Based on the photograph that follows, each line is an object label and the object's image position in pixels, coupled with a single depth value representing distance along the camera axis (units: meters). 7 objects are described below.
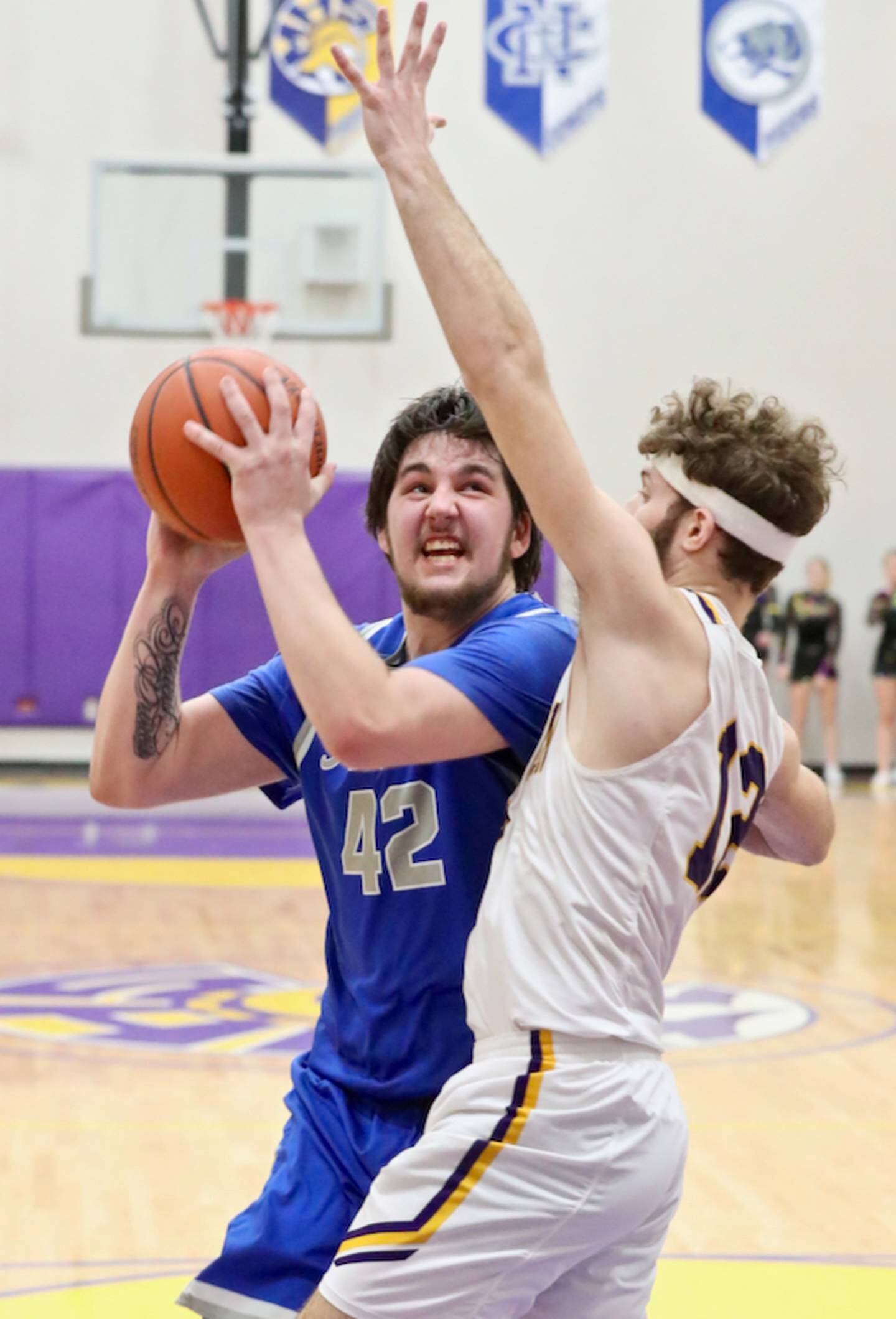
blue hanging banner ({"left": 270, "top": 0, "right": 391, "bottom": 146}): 15.94
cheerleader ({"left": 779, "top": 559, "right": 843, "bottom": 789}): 16.86
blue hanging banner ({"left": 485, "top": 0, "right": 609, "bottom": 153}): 16.83
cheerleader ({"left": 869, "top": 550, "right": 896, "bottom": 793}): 16.69
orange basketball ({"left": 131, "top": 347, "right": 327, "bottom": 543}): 2.52
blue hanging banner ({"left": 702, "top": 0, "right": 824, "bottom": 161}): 17.11
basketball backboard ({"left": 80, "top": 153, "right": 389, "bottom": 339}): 15.39
